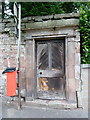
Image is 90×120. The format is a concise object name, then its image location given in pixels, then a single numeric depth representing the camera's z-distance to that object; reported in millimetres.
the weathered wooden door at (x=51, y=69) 3193
